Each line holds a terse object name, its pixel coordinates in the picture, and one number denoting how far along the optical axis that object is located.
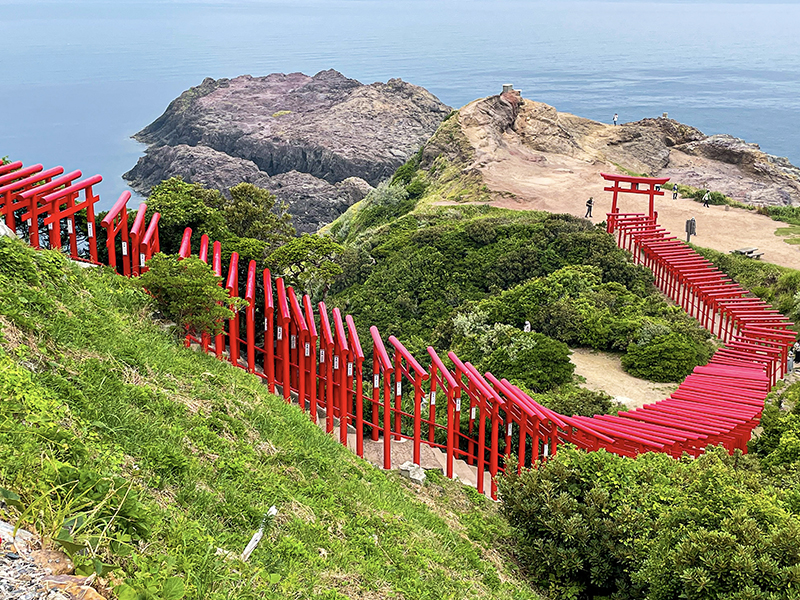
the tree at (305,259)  20.38
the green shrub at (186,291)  12.93
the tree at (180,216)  19.88
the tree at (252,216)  24.06
